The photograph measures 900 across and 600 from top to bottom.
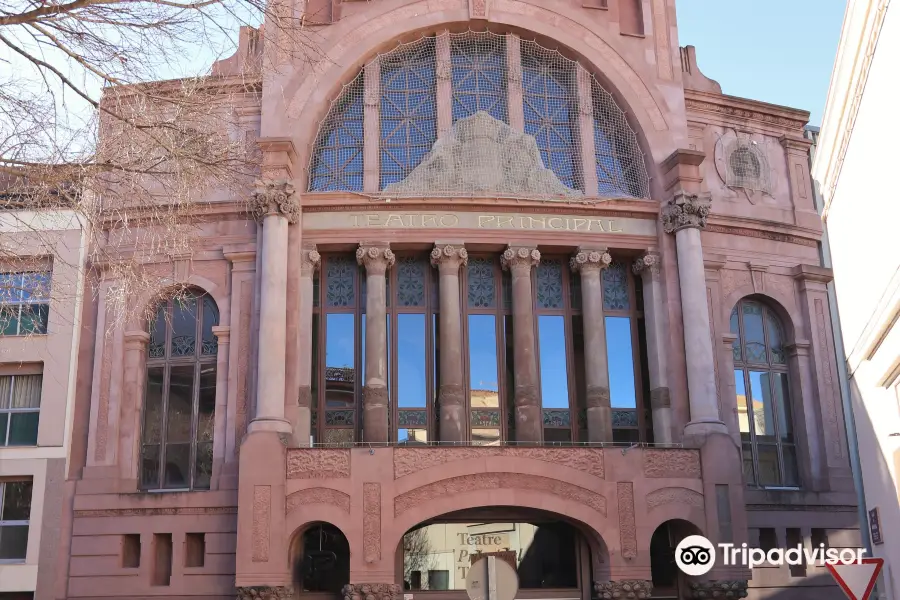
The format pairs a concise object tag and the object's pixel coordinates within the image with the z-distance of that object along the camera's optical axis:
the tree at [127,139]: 12.84
